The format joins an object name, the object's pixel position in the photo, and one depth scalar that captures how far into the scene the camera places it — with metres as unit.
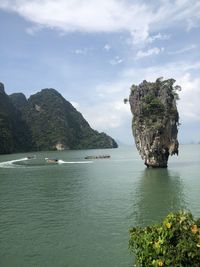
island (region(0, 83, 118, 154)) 175.62
